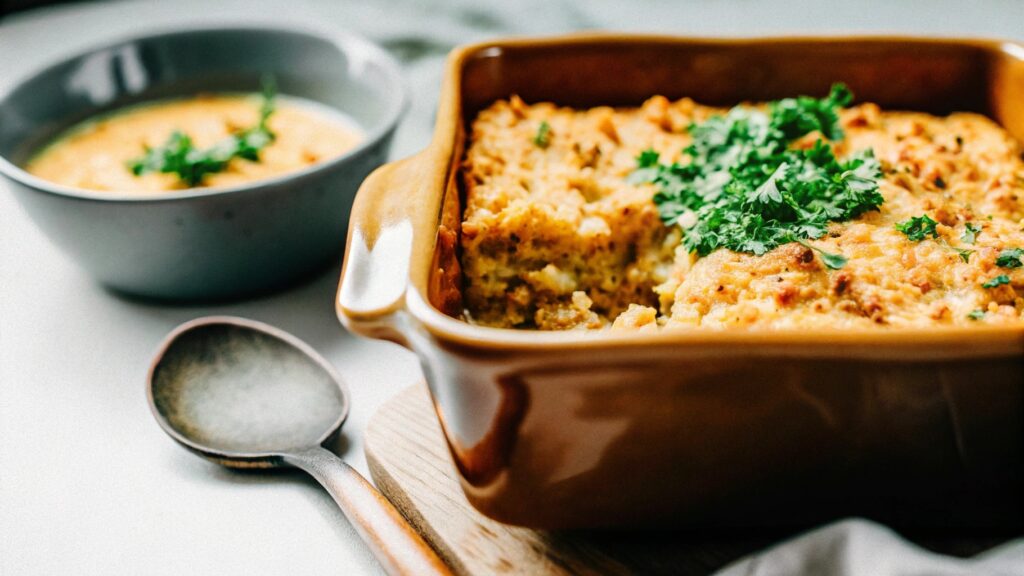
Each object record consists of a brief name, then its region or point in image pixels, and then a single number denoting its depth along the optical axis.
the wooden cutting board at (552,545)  0.46
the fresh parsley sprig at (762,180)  0.48
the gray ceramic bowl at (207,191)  0.54
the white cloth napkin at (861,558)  0.43
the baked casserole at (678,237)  0.46
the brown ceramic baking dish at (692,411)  0.42
